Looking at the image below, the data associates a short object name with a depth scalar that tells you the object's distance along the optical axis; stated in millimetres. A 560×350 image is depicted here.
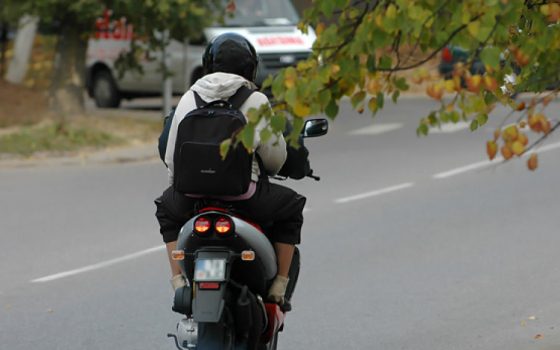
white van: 46594
